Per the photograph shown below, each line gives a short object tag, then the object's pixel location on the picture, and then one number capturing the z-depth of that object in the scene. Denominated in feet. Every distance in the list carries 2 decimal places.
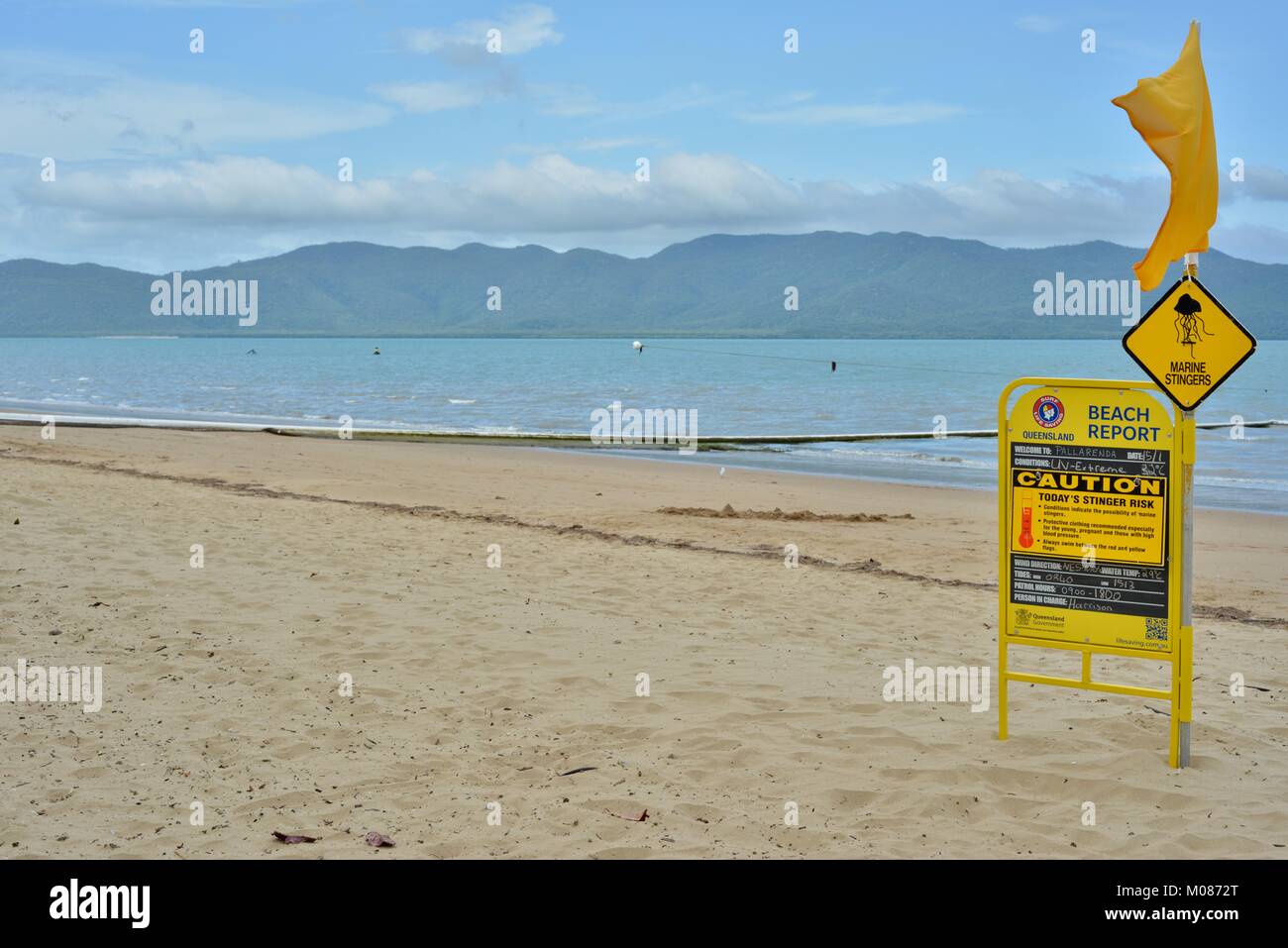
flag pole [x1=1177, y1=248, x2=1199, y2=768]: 17.24
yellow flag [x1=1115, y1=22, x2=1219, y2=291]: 17.29
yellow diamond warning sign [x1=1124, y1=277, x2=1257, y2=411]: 16.79
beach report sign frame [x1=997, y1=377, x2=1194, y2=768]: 17.74
